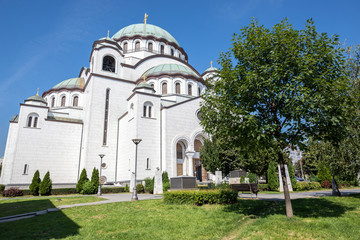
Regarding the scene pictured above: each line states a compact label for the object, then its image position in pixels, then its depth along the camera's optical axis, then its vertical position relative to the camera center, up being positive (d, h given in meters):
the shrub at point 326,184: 23.69 -0.56
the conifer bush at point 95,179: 21.70 +0.51
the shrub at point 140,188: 20.42 -0.39
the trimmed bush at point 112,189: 21.02 -0.46
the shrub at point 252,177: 20.69 +0.27
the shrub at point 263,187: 20.28 -0.59
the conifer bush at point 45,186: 21.05 -0.01
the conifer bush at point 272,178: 20.23 +0.14
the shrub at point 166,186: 18.93 -0.26
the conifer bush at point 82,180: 22.02 +0.45
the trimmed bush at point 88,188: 20.84 -0.28
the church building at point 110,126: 24.30 +6.21
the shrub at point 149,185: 19.59 -0.16
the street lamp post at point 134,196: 13.68 -0.70
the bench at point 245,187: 13.12 -0.36
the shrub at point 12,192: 19.45 -0.44
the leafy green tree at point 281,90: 7.02 +2.71
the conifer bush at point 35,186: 21.27 +0.03
